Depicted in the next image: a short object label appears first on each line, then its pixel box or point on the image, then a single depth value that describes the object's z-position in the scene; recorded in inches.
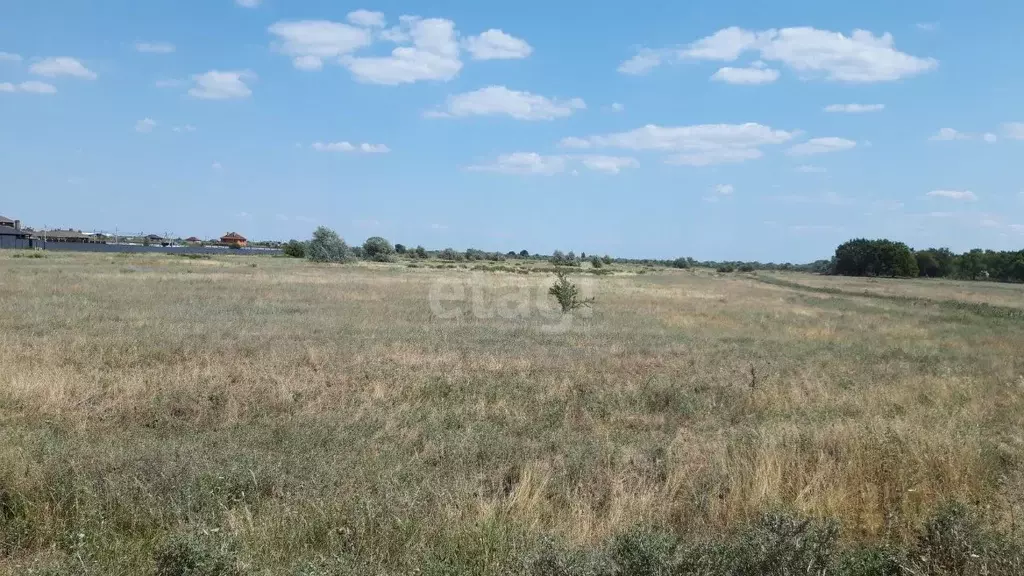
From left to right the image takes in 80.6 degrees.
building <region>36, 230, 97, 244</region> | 6584.6
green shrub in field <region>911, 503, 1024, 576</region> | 161.0
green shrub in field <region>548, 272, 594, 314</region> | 1059.3
